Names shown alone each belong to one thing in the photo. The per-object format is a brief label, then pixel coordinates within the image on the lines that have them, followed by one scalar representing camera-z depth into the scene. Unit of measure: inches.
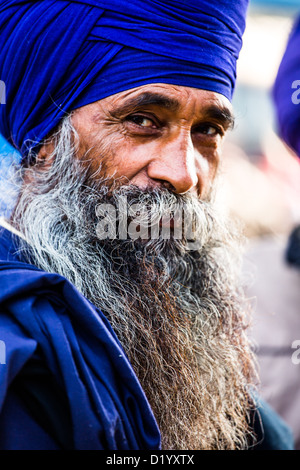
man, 50.4
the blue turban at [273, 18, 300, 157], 59.5
